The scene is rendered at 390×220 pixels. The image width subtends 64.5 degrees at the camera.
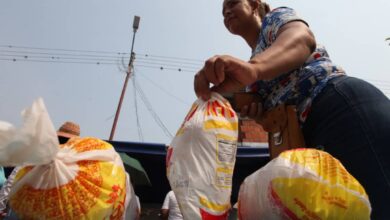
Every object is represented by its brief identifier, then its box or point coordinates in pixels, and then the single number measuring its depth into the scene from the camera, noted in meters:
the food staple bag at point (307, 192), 0.68
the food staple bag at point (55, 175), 0.61
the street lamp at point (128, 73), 9.22
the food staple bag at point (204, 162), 0.69
